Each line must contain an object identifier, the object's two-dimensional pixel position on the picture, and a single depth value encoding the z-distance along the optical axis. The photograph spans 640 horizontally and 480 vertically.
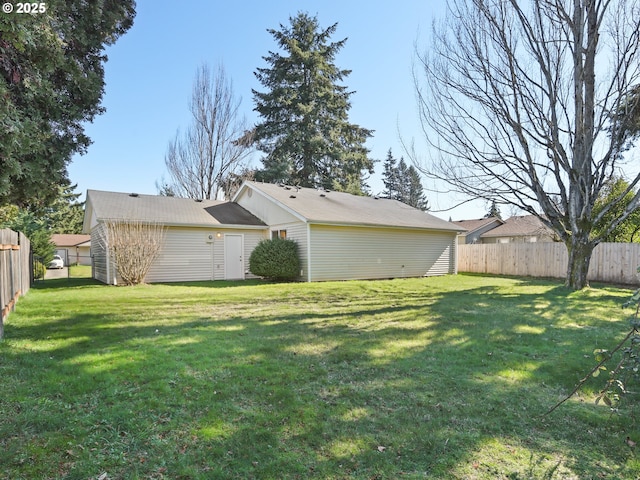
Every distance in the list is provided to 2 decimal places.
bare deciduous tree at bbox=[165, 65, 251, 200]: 23.97
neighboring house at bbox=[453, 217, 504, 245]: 32.03
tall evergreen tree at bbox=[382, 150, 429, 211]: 46.38
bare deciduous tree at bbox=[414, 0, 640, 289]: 10.46
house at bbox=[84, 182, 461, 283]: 13.70
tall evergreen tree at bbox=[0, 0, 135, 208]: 5.20
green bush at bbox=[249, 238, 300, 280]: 13.34
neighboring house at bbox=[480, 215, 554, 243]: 28.19
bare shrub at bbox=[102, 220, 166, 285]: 12.13
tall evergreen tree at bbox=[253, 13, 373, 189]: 26.66
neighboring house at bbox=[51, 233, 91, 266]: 35.72
